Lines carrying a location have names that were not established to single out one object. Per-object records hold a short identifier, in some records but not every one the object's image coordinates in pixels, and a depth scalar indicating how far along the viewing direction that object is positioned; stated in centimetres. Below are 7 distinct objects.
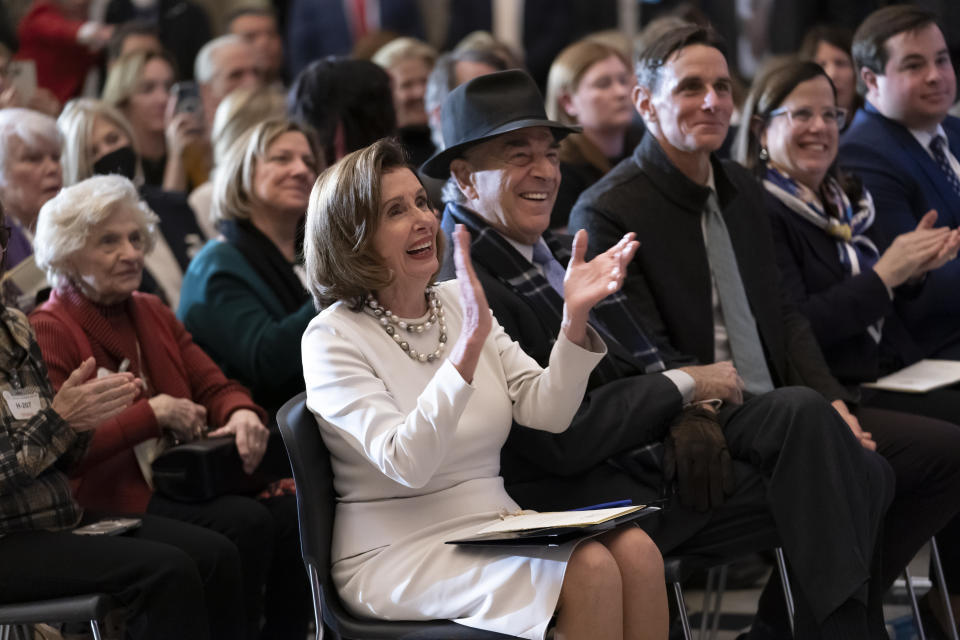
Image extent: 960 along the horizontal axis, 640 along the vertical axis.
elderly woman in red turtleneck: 608
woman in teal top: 720
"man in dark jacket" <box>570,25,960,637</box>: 644
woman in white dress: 448
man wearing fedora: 541
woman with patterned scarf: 717
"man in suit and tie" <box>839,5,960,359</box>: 818
